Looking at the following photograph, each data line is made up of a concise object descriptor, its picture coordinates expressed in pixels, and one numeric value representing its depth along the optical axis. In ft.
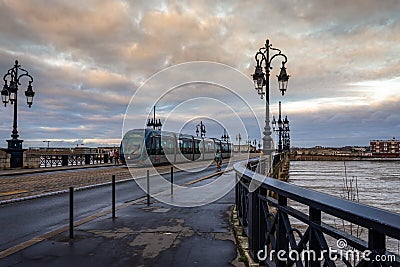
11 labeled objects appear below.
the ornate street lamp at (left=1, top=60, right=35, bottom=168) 81.30
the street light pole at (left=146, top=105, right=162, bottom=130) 131.85
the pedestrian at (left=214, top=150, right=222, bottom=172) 92.85
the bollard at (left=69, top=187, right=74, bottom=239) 21.61
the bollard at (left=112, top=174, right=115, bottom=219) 28.21
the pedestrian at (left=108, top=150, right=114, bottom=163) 146.10
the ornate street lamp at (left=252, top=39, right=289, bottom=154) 53.50
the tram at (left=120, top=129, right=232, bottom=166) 95.25
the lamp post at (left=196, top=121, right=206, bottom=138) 158.63
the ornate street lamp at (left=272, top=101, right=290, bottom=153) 107.07
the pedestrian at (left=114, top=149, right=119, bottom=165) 135.74
